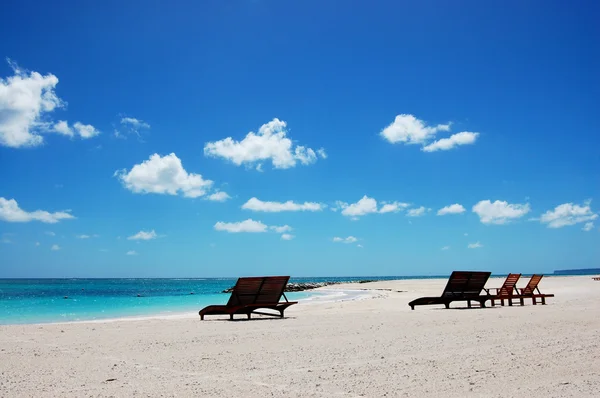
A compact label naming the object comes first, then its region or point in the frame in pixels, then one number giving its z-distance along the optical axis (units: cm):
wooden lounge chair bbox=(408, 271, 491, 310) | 1745
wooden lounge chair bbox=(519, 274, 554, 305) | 1897
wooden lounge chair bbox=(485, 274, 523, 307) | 1856
